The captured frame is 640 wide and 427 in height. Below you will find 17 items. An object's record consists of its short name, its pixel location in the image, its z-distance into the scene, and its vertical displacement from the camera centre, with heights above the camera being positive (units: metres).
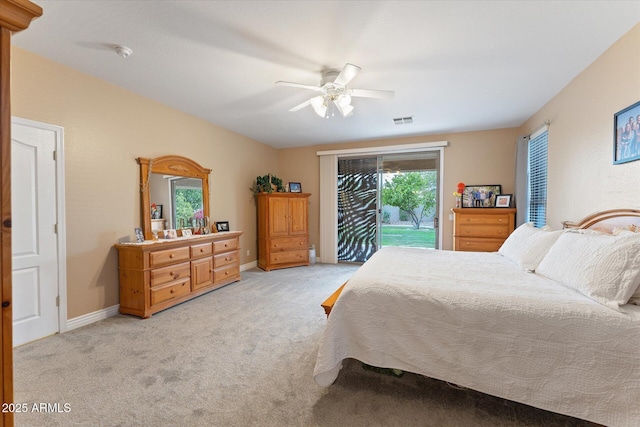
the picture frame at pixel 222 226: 4.36 -0.28
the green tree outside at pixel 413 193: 5.19 +0.31
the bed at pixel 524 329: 1.28 -0.66
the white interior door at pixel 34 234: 2.30 -0.23
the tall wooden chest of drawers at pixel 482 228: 4.08 -0.29
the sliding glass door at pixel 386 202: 5.20 +0.13
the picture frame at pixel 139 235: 3.16 -0.31
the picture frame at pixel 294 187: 5.60 +0.46
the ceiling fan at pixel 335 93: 2.48 +1.13
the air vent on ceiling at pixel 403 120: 3.98 +1.36
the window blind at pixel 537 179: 3.51 +0.42
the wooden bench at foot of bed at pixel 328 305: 1.99 -0.72
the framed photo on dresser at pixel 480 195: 4.54 +0.24
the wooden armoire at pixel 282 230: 5.01 -0.41
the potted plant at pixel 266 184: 5.16 +0.48
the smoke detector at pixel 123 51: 2.24 +1.35
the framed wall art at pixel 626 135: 1.91 +0.56
